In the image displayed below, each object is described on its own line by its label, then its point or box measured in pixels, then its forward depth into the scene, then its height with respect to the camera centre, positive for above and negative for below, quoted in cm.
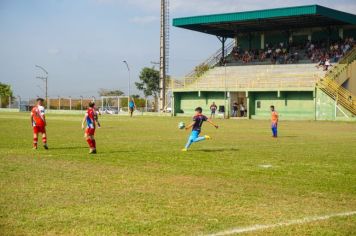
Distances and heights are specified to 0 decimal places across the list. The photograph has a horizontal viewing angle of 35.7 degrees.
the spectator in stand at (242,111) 5886 -69
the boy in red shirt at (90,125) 1702 -66
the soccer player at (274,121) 2636 -81
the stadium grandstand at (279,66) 5300 +420
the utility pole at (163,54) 7294 +668
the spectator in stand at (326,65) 5438 +393
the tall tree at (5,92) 10144 +239
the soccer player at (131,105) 6040 -14
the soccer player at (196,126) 1830 -72
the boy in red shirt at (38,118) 1866 -49
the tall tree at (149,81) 10075 +429
